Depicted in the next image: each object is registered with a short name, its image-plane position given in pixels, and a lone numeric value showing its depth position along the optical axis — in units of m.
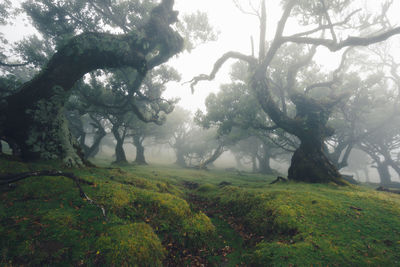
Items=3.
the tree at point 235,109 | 20.13
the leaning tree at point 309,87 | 12.94
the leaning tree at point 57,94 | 8.45
